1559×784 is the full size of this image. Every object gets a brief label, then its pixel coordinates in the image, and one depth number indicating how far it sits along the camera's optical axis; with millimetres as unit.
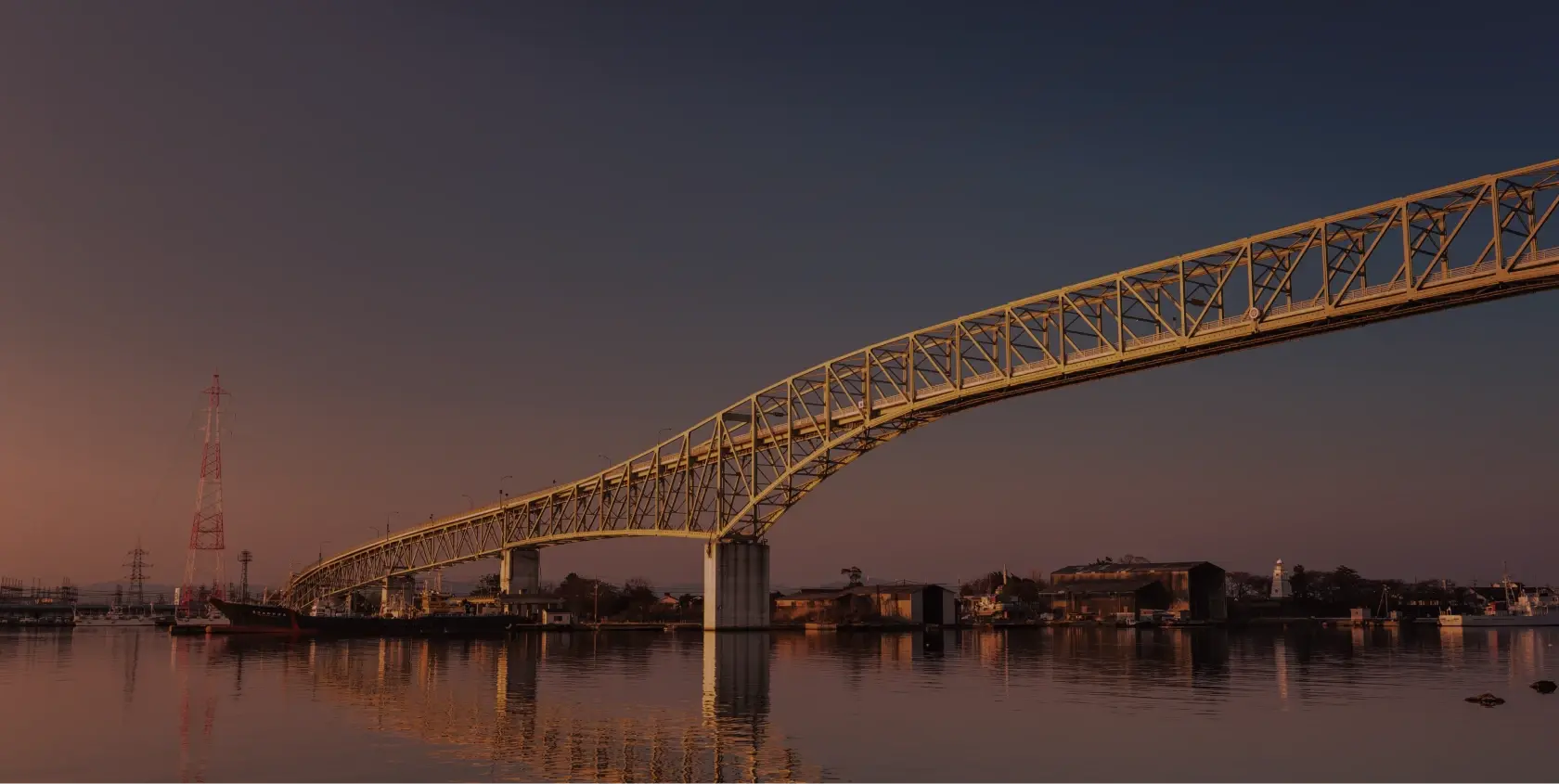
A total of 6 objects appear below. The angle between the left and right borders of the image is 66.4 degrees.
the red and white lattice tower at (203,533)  171750
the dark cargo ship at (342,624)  139625
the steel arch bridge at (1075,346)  57594
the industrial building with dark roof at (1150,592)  178750
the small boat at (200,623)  154000
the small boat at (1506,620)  188875
